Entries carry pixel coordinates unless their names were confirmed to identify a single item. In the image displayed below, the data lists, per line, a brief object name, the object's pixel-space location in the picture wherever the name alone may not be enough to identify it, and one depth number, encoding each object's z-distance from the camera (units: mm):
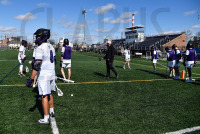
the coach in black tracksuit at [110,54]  9727
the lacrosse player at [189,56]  8789
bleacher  52406
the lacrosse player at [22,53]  9719
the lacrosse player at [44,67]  3729
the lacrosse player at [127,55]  15164
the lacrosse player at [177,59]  9731
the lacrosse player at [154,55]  12312
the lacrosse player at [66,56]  7980
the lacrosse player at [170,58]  10328
